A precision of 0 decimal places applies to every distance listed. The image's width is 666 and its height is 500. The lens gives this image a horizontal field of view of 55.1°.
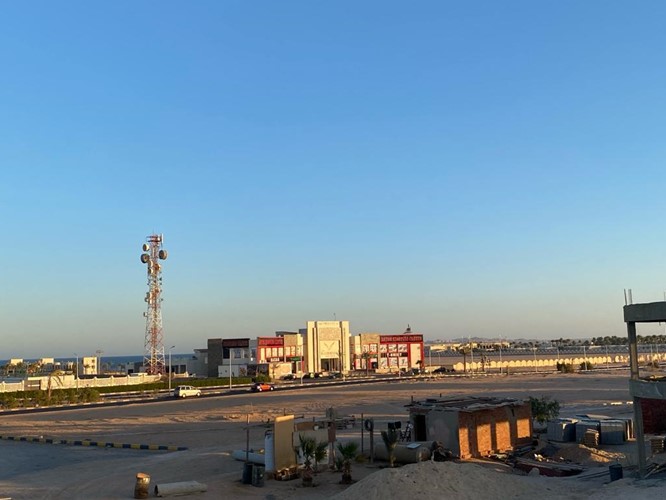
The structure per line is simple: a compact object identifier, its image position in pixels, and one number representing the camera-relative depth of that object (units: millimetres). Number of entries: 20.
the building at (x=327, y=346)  113131
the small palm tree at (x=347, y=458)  26875
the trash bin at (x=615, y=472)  24438
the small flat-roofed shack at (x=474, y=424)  31844
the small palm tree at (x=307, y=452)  27734
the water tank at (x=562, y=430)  36656
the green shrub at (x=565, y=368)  114156
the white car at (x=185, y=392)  77562
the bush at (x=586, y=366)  121112
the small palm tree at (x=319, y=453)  28266
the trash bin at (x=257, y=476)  26891
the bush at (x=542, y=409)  39250
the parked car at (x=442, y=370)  116062
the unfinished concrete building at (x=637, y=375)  24281
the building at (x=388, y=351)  118312
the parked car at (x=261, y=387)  82969
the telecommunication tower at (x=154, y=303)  111312
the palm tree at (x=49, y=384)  71250
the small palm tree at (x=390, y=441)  29270
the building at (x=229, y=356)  107438
